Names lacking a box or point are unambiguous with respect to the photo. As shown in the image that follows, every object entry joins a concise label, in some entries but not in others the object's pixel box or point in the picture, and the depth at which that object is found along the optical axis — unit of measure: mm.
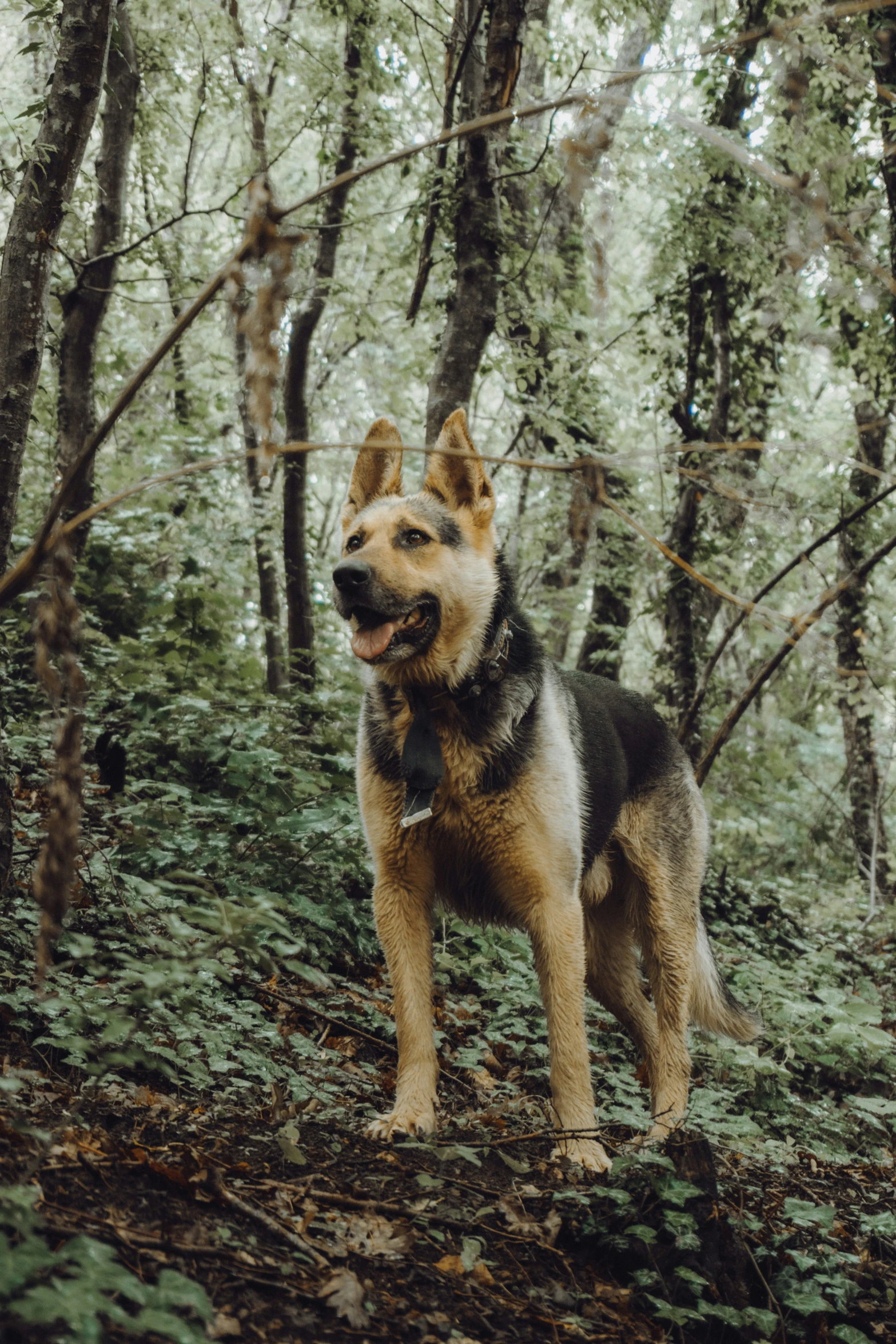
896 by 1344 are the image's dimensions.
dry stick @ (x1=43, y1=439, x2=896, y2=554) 1920
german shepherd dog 3854
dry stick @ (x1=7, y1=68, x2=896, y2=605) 1955
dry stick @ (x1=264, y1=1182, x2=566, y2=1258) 2898
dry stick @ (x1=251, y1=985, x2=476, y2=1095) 4303
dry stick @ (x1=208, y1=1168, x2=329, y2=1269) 2492
